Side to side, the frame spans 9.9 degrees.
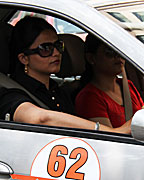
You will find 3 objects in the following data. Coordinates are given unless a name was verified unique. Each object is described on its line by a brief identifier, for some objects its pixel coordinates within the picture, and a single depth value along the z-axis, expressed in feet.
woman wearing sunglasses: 14.94
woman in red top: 15.33
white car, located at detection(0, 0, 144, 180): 11.75
